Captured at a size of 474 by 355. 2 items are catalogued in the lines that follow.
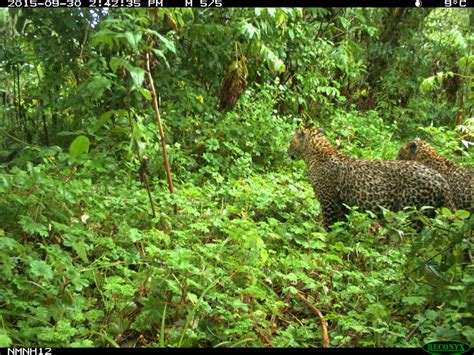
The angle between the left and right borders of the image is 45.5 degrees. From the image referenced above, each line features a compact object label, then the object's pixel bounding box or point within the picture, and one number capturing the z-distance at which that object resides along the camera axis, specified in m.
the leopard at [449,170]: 6.05
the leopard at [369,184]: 5.89
